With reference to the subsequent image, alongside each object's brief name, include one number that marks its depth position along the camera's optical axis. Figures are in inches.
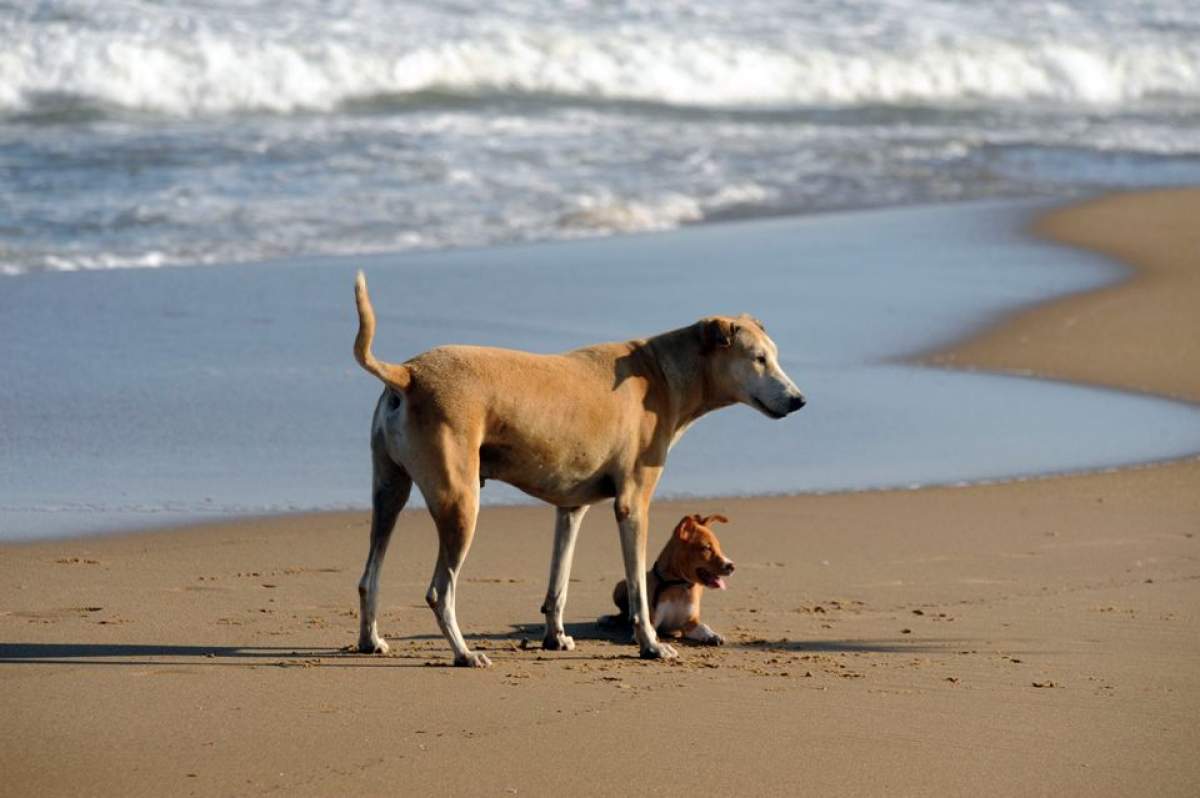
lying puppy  581.9
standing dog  532.1
